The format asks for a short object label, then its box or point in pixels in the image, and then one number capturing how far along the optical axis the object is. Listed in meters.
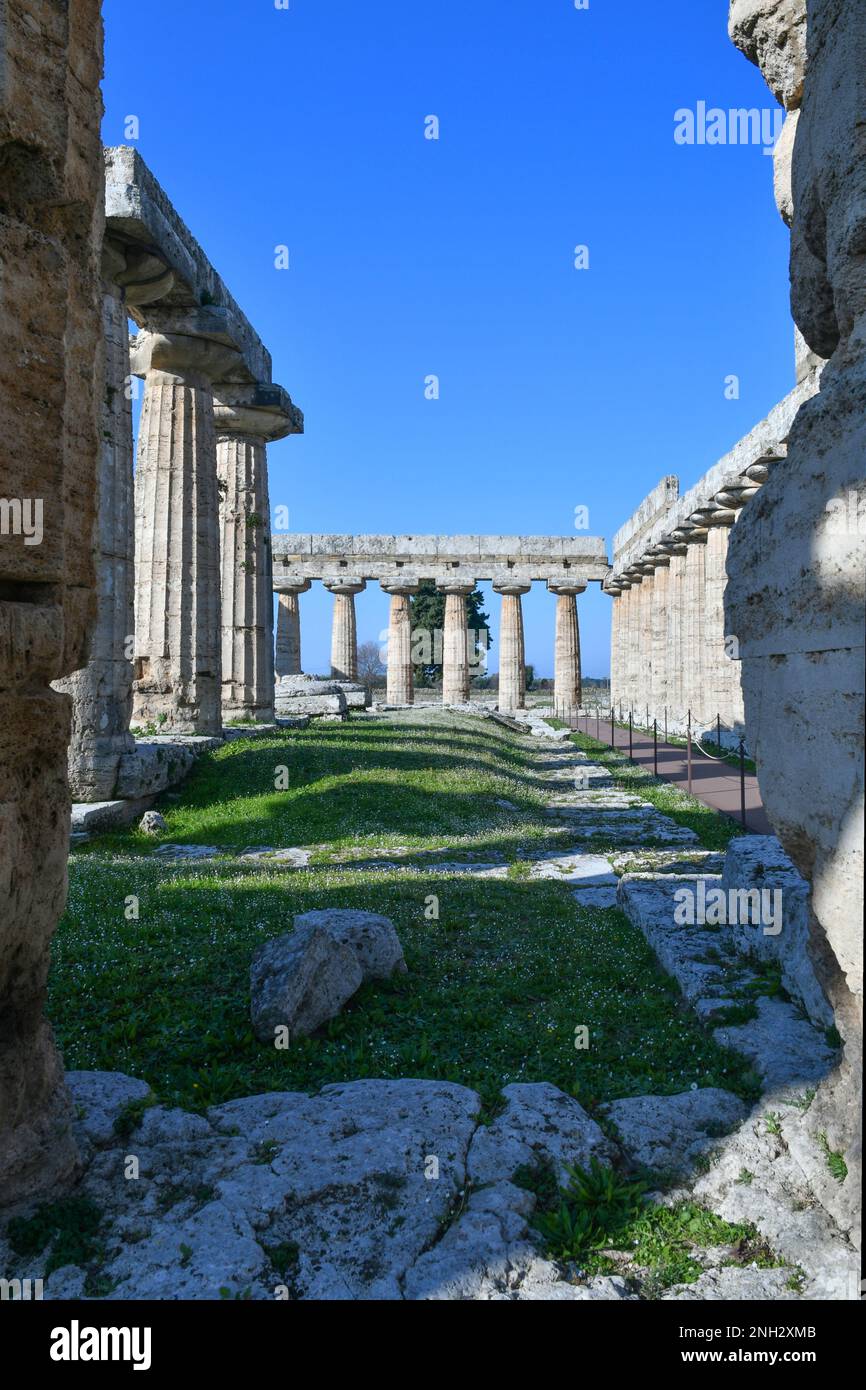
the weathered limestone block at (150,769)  10.01
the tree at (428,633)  44.00
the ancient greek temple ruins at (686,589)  17.97
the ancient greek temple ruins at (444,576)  33.94
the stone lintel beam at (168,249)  9.46
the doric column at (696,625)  23.02
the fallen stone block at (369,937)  4.65
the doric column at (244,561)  16.33
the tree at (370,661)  61.84
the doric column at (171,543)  13.10
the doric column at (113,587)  9.75
